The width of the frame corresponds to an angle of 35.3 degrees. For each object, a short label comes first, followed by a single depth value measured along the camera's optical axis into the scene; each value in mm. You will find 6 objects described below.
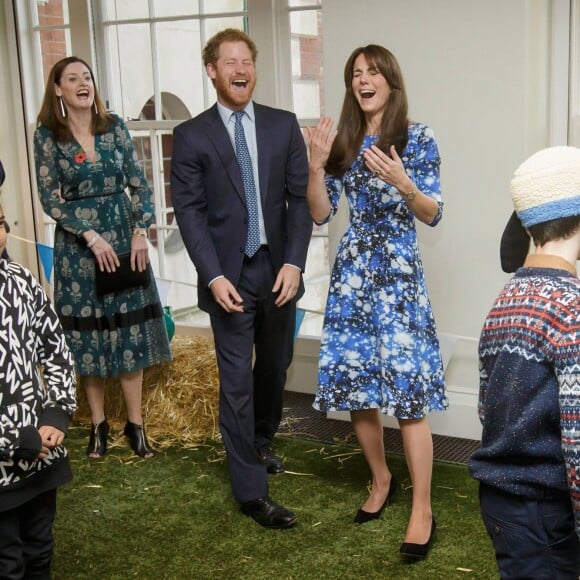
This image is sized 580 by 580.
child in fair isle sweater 1586
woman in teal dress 3684
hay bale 4051
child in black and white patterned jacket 2094
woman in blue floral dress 2863
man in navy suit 3127
